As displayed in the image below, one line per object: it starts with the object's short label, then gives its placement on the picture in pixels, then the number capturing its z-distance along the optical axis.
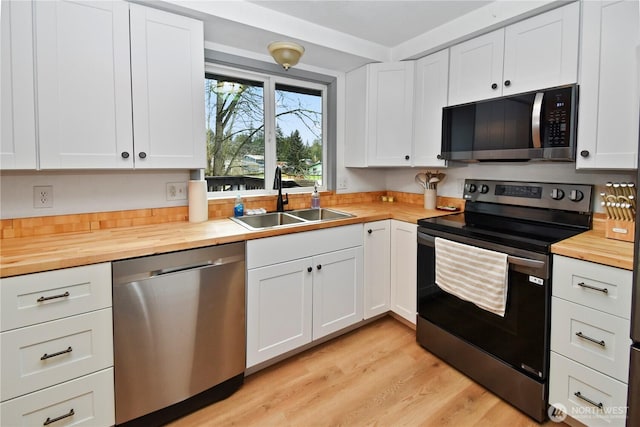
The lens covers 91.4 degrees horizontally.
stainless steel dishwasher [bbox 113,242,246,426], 1.42
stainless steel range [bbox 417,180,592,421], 1.54
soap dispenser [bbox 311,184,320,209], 2.65
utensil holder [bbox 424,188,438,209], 2.65
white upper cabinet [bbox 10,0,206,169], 1.42
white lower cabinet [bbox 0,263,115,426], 1.20
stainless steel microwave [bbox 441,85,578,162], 1.68
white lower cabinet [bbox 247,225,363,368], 1.83
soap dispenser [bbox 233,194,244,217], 2.27
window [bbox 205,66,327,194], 2.38
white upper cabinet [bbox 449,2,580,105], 1.68
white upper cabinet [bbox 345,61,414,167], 2.56
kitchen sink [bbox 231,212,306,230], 2.29
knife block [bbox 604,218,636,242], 1.50
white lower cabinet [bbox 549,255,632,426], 1.30
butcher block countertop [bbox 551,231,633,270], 1.29
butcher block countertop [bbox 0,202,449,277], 1.25
